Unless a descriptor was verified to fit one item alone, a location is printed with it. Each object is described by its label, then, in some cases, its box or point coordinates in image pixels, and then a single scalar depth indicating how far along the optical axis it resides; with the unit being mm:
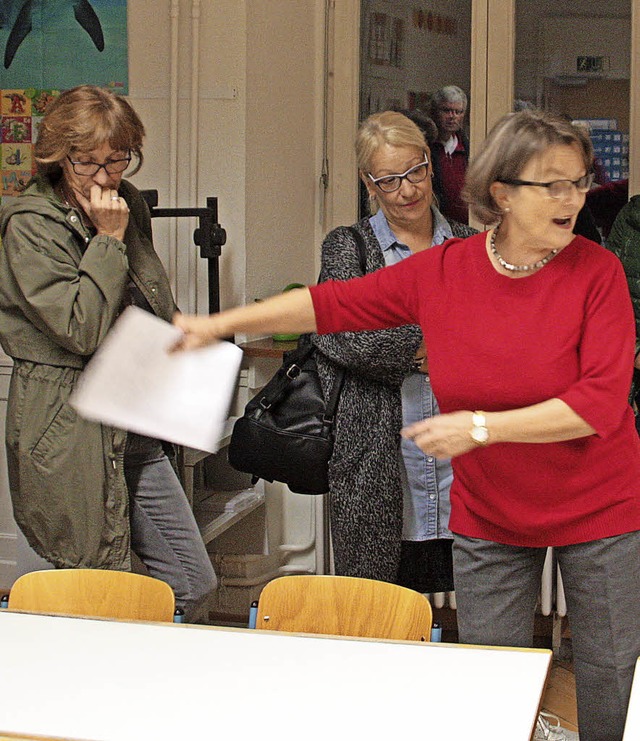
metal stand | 5993
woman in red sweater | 3355
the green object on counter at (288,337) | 6460
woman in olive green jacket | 4523
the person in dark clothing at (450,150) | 6842
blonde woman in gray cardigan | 4698
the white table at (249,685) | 2765
